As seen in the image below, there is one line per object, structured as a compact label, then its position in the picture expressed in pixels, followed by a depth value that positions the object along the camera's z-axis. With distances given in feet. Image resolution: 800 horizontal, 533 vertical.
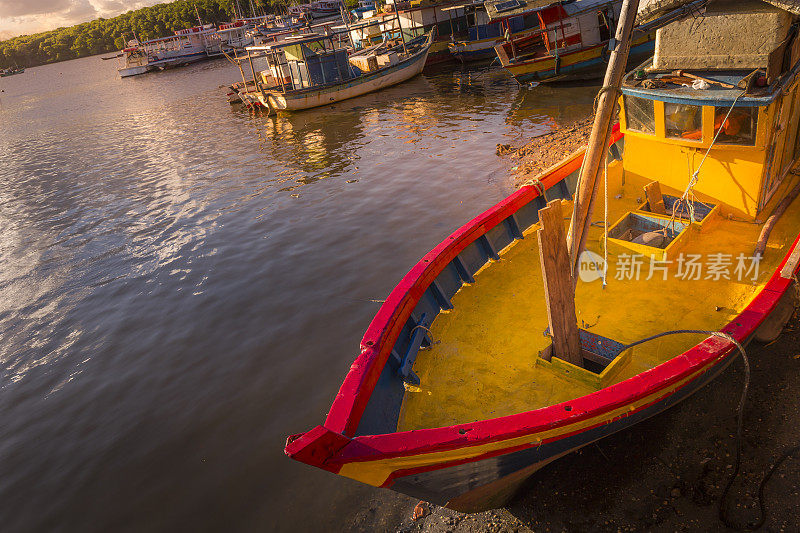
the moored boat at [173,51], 255.91
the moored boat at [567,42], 80.07
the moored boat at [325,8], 310.29
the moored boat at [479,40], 118.73
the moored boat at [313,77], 99.50
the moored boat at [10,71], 436.76
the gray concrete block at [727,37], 21.54
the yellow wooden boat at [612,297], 13.61
